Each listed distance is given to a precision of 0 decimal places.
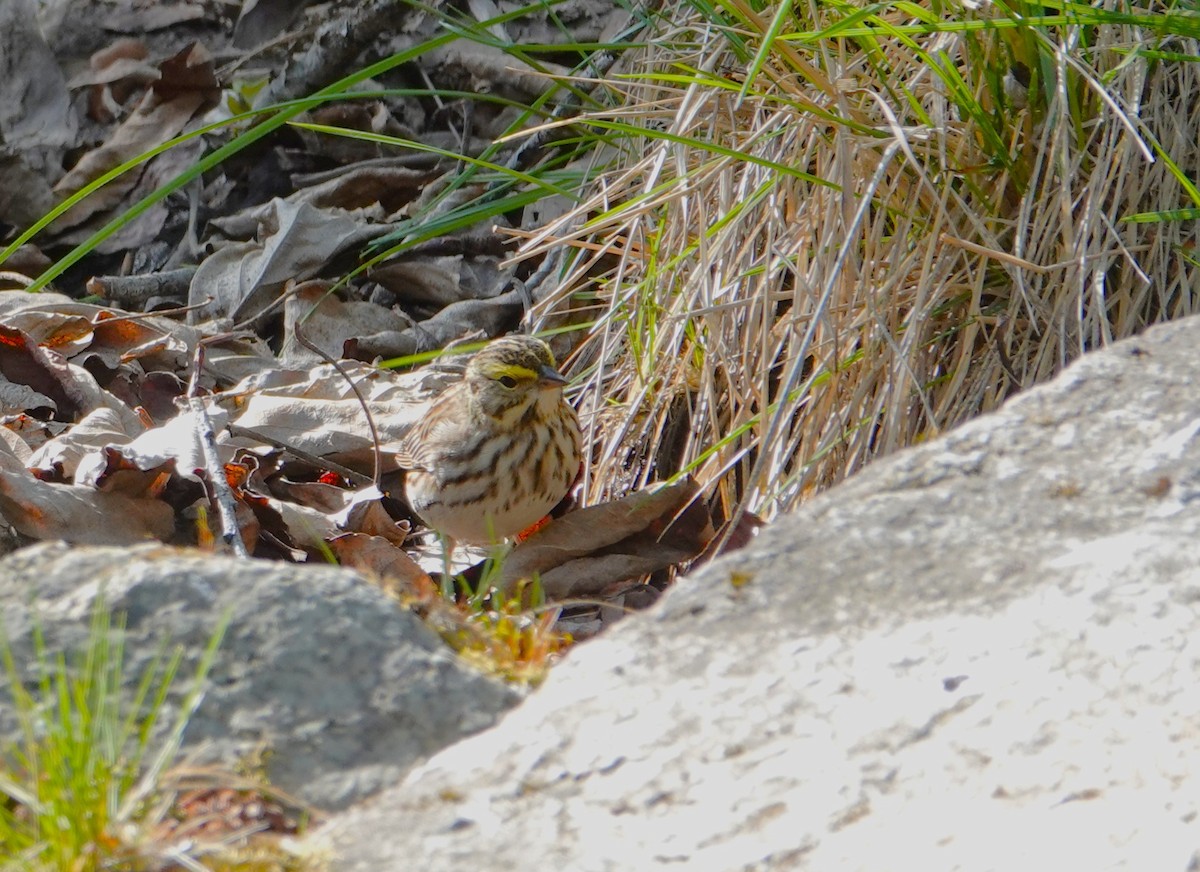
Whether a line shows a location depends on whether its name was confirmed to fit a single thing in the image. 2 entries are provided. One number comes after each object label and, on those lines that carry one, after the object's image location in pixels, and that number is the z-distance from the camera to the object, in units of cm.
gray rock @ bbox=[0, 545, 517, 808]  377
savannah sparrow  926
